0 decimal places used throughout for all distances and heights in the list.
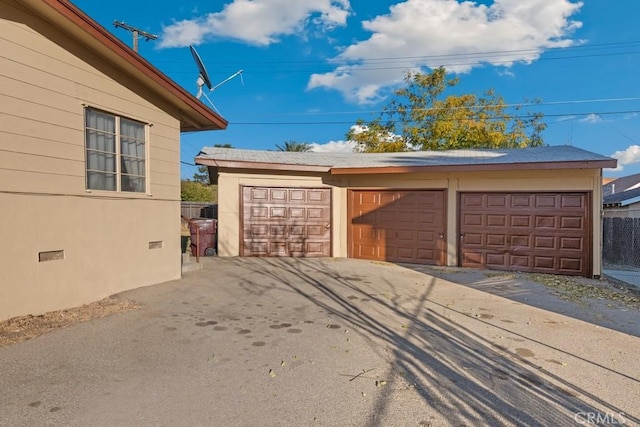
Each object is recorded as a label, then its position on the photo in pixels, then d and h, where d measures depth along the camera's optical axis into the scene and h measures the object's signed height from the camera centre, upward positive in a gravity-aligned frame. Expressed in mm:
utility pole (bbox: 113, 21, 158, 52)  16062 +7572
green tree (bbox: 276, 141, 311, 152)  34688 +5441
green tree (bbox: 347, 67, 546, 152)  22156 +5149
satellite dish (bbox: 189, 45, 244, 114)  9227 +3300
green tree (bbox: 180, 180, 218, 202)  25684 +799
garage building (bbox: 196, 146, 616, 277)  9289 -49
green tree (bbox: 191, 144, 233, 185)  41103 +3020
